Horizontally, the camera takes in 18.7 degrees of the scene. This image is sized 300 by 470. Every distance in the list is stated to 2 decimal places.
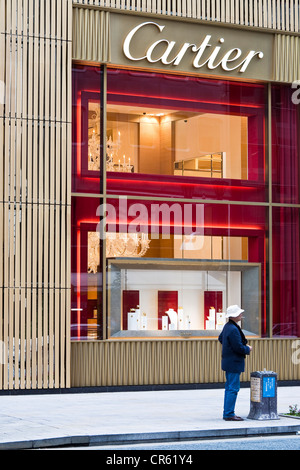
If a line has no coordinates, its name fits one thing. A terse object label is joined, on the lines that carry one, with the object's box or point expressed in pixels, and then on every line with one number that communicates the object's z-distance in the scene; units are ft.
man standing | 46.14
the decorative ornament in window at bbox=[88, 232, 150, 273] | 61.31
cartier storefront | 61.57
